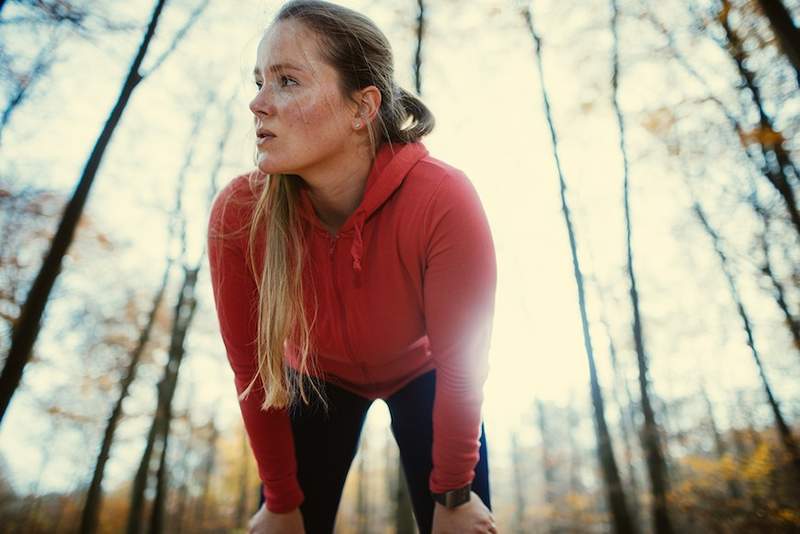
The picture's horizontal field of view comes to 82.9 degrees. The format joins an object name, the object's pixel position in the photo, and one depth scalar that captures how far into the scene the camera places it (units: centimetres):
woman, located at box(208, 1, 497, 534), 150
